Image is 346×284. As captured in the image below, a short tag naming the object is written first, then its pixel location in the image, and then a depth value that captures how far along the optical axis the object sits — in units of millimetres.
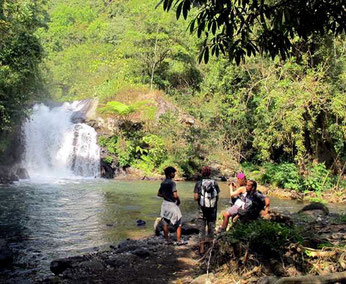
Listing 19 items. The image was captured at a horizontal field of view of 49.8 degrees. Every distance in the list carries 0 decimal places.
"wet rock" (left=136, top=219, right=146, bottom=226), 10688
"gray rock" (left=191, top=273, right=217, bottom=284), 4978
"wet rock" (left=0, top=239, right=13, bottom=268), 6910
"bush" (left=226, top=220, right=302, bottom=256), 5280
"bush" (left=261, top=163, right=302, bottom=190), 18217
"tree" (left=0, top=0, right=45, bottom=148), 15469
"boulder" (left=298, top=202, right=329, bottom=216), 11875
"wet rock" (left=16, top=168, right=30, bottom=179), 20053
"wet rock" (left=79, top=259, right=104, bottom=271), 6146
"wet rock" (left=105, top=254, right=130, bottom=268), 6337
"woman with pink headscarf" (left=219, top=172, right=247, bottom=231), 7379
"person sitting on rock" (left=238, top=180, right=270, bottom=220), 7210
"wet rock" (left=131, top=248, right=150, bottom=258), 6828
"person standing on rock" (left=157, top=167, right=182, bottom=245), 7544
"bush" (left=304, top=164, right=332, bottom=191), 17805
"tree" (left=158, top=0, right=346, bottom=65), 3463
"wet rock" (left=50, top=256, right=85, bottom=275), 6309
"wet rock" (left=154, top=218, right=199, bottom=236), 9312
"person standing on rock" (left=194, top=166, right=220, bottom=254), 7047
